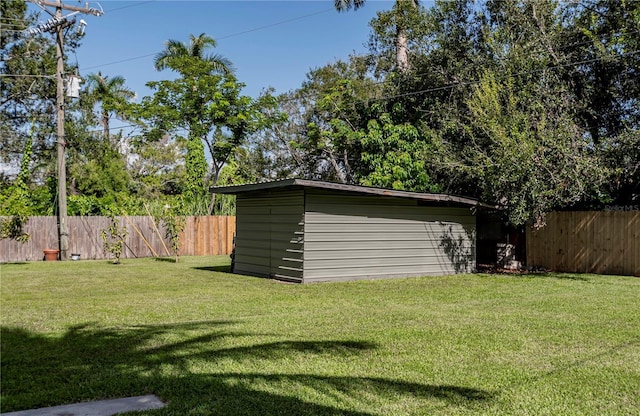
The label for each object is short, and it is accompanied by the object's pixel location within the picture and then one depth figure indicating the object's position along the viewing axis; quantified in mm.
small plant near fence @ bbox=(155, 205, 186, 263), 18833
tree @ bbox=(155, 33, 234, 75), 29625
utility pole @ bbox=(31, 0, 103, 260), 18594
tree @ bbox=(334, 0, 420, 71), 20875
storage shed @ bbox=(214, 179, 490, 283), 12305
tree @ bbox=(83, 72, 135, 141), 33094
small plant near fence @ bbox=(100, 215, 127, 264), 16906
